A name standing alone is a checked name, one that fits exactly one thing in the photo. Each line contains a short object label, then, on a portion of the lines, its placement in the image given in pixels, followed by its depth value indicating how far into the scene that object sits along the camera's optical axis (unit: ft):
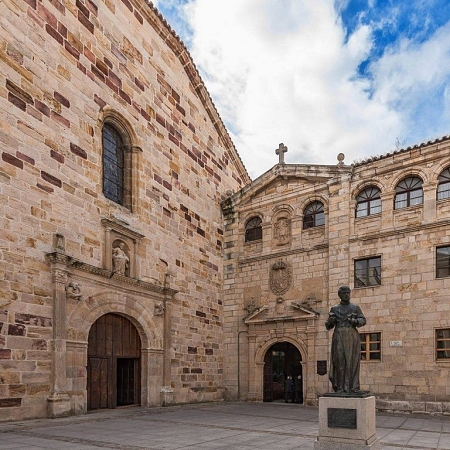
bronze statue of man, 24.32
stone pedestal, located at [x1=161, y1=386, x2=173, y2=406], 48.14
